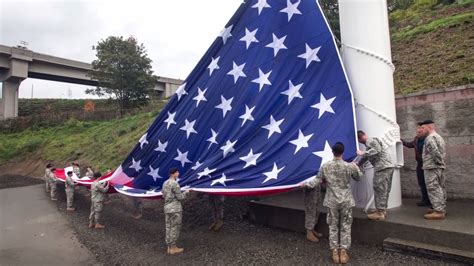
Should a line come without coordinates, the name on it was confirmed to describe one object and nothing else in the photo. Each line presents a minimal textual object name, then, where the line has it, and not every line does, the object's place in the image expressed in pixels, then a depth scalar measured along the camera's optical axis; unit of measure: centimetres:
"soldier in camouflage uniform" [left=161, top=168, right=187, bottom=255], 666
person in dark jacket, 632
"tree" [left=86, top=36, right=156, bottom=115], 2944
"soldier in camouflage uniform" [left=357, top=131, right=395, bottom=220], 570
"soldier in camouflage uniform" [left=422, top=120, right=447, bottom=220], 543
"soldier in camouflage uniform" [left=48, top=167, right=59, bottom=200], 1494
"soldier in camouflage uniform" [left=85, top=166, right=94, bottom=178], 1379
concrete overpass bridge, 3356
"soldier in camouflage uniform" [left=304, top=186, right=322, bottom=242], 619
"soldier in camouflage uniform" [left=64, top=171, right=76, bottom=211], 1255
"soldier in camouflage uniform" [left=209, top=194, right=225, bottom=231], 783
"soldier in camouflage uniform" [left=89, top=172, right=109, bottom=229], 942
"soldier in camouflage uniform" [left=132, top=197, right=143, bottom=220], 1012
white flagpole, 626
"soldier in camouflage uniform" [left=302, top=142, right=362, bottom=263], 514
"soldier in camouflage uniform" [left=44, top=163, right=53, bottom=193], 1545
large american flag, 599
